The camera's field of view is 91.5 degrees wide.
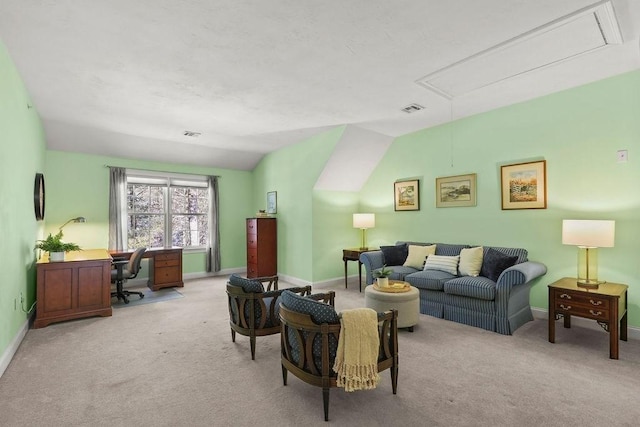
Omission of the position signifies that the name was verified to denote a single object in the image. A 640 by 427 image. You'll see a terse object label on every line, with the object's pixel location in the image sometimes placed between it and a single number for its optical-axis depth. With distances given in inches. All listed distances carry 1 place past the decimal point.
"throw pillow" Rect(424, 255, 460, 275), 171.5
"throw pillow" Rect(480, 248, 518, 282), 149.8
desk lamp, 217.5
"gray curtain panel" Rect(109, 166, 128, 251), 233.0
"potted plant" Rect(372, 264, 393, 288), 146.0
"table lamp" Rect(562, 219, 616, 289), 121.6
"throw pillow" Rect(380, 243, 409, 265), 202.5
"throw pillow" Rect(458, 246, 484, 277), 162.6
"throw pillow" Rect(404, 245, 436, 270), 191.8
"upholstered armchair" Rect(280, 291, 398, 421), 81.5
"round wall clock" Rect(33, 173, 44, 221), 163.2
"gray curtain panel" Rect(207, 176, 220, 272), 277.4
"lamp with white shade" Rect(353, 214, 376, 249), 233.2
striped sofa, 137.3
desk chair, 193.0
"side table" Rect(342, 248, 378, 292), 225.5
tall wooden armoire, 252.5
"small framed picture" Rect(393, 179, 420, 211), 215.2
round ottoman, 137.3
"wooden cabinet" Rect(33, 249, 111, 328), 152.5
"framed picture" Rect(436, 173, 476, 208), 185.5
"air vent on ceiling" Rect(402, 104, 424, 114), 167.9
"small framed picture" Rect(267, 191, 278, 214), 270.5
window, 250.5
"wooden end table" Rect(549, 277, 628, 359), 113.6
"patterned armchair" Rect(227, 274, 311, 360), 116.5
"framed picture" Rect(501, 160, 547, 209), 156.6
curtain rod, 235.9
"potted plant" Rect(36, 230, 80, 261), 157.5
